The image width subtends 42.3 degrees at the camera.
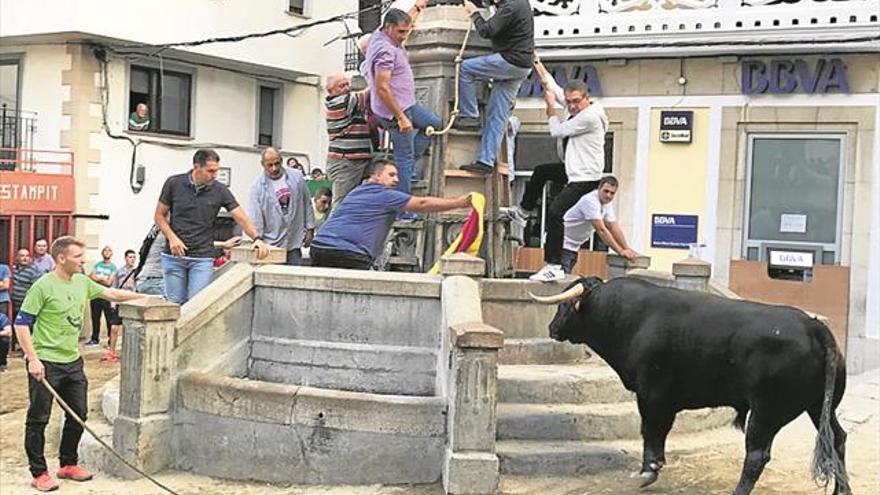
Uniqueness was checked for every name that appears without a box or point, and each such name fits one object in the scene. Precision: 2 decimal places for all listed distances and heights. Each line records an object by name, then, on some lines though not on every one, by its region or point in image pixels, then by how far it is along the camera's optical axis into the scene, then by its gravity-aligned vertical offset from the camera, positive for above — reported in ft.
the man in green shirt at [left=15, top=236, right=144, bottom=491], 24.25 -3.14
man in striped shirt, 31.55 +2.04
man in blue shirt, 27.66 -0.34
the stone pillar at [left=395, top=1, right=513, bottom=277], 31.53 +1.80
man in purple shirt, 28.99 +3.02
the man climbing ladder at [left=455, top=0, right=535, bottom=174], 29.68 +3.90
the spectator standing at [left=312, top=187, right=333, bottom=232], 37.81 +0.05
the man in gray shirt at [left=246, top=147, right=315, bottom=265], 32.60 -0.03
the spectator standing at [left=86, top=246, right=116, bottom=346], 55.11 -4.13
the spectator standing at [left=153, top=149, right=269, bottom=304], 29.27 -0.49
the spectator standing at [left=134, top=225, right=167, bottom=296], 33.17 -2.07
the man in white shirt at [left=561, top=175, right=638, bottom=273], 34.27 -0.09
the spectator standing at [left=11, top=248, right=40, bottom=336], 51.13 -3.70
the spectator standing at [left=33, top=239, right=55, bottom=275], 52.21 -2.97
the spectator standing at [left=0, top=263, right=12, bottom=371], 48.70 -4.18
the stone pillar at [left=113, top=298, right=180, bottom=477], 24.98 -4.18
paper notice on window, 48.11 +0.01
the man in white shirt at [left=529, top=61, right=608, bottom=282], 30.48 +1.73
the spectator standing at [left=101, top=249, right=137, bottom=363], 50.21 -4.12
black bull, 22.27 -2.78
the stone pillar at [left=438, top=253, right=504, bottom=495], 22.72 -4.04
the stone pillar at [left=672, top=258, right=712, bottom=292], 33.35 -1.58
